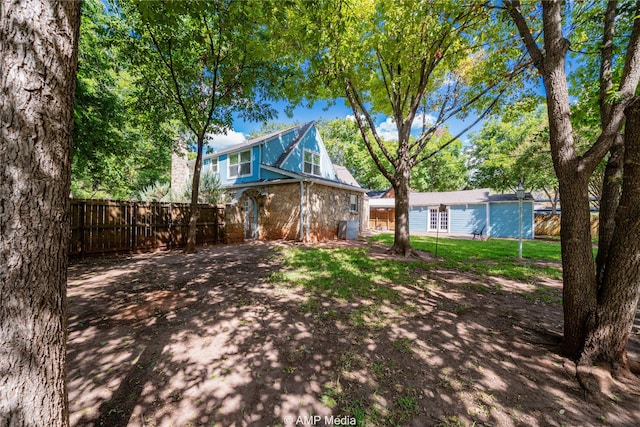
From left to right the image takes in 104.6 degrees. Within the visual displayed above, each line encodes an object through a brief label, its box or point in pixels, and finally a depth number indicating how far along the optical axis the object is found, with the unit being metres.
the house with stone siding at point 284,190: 12.15
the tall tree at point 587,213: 2.46
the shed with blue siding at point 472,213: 17.72
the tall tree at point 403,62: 6.18
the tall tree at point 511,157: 16.16
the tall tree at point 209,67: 7.18
